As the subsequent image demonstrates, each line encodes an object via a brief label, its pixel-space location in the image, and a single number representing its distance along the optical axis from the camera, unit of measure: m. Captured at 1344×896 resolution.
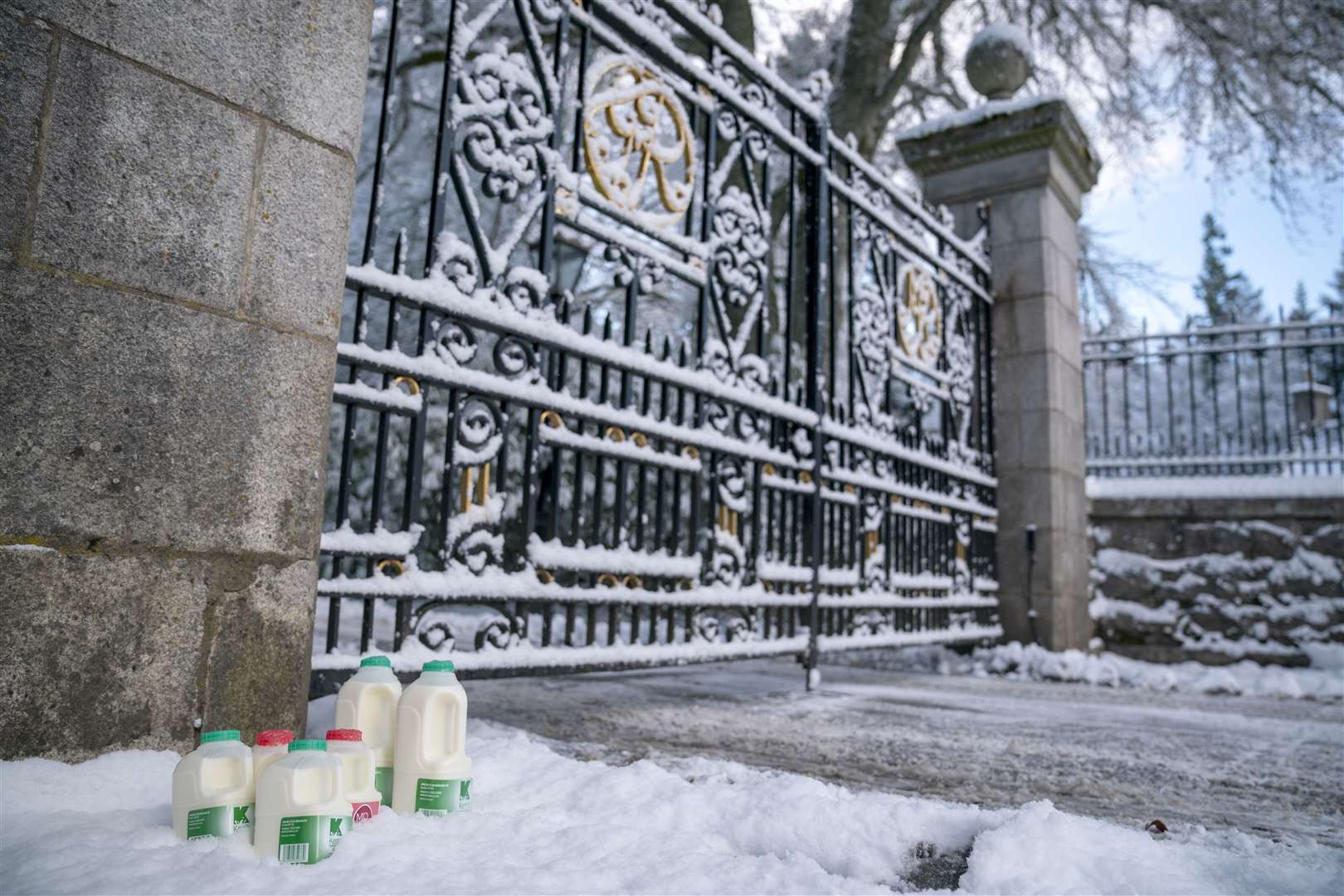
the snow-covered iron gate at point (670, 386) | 2.62
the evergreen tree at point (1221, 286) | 42.78
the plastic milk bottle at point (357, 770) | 1.47
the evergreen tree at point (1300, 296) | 49.60
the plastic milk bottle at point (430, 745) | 1.61
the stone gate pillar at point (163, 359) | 1.55
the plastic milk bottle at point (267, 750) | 1.45
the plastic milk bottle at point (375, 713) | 1.64
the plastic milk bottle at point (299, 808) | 1.34
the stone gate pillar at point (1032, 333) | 6.22
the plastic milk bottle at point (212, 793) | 1.39
